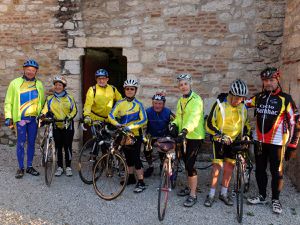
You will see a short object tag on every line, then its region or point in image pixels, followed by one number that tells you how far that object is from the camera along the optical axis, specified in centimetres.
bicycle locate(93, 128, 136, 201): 428
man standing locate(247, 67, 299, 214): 388
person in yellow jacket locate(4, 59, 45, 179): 489
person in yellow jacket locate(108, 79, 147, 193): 450
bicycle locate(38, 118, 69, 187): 471
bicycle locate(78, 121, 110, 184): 475
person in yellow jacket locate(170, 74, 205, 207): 396
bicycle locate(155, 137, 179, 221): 377
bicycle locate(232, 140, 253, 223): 373
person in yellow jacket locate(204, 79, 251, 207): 398
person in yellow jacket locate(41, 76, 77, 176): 493
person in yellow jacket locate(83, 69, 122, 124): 493
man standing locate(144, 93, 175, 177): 478
